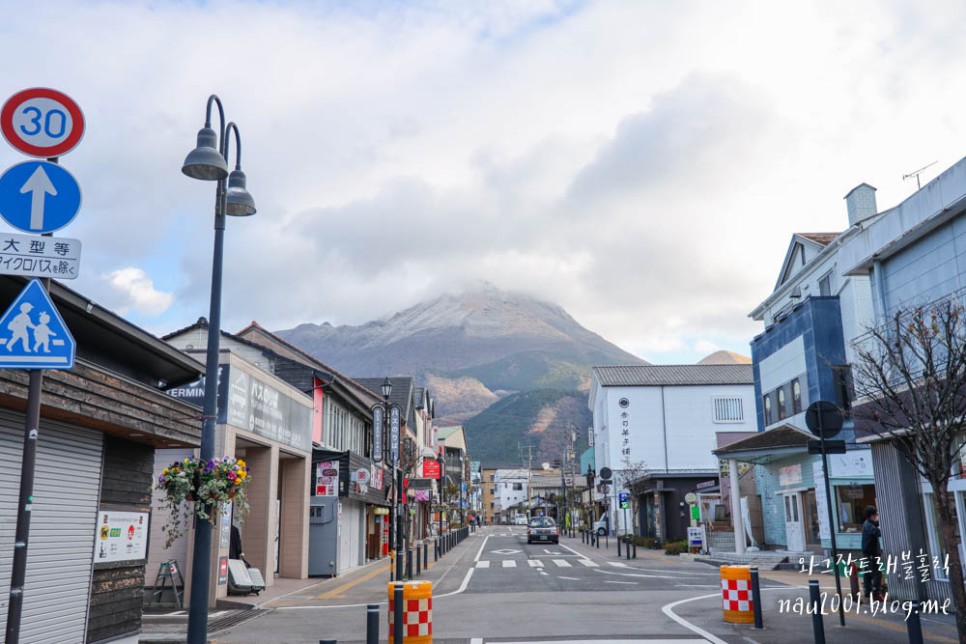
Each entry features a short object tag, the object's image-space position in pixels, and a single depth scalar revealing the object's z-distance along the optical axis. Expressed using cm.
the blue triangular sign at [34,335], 559
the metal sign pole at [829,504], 1311
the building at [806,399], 2733
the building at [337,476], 2734
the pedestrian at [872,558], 1570
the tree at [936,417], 966
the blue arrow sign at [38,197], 577
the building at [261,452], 1928
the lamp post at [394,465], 2097
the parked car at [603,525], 6449
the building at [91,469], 909
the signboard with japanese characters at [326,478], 2778
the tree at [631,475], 4883
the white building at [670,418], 6144
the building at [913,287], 1475
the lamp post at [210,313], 937
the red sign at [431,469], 5200
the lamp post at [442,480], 7550
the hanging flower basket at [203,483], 1006
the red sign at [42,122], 596
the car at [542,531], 5331
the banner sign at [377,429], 3316
